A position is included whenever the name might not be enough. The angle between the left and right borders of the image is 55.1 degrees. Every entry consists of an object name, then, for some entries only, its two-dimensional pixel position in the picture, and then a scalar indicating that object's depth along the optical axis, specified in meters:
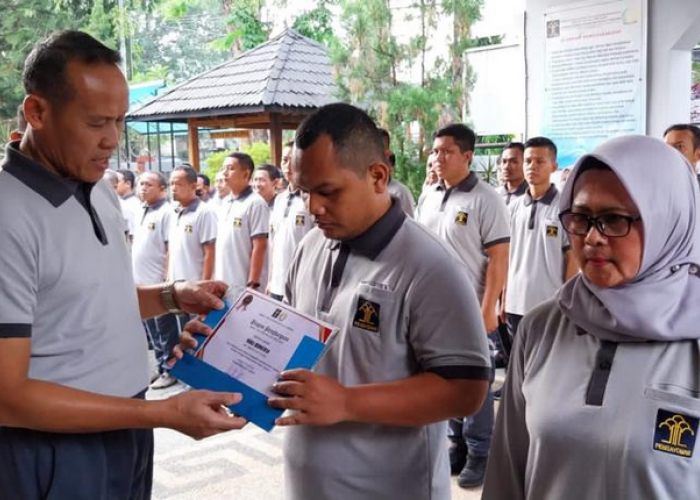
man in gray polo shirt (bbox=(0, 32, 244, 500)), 1.51
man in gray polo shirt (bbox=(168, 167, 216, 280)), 5.84
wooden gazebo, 9.80
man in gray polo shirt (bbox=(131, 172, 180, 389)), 5.97
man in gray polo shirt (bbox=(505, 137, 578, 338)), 4.48
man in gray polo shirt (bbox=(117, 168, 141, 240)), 8.09
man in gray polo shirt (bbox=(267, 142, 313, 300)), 5.37
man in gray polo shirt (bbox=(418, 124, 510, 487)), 3.72
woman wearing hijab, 1.24
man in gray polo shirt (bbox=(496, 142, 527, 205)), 5.56
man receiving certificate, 1.58
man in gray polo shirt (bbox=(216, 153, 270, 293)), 5.73
